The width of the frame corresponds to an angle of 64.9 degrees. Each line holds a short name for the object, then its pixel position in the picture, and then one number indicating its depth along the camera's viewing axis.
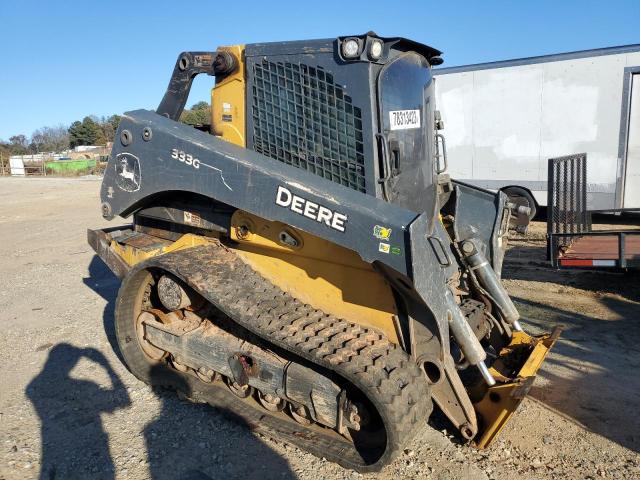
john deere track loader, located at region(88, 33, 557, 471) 2.82
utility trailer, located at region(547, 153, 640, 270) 5.89
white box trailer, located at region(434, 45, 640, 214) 10.11
